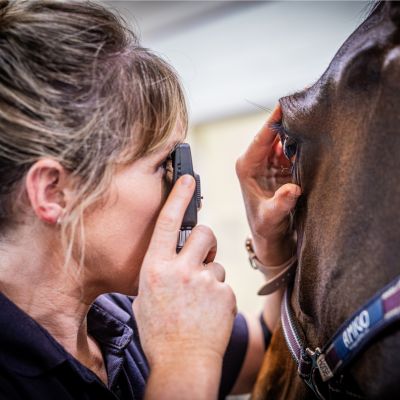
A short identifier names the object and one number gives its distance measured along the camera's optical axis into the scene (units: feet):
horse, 1.66
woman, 2.19
